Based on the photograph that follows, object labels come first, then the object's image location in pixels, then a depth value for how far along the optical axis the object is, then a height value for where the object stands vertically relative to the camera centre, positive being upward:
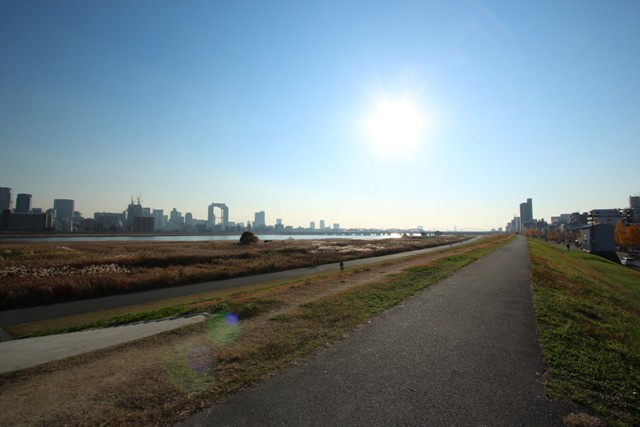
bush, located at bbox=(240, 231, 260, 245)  75.94 -2.30
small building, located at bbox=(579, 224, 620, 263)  60.48 -1.82
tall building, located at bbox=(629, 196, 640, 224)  154.71 +16.20
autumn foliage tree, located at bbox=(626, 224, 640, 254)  72.70 -0.74
